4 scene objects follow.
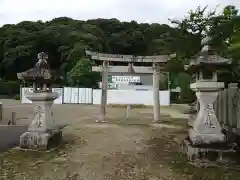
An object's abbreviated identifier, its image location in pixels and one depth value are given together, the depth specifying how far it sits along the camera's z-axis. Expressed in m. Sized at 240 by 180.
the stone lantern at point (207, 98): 3.92
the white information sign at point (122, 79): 19.21
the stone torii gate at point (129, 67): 8.64
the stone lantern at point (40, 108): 4.49
